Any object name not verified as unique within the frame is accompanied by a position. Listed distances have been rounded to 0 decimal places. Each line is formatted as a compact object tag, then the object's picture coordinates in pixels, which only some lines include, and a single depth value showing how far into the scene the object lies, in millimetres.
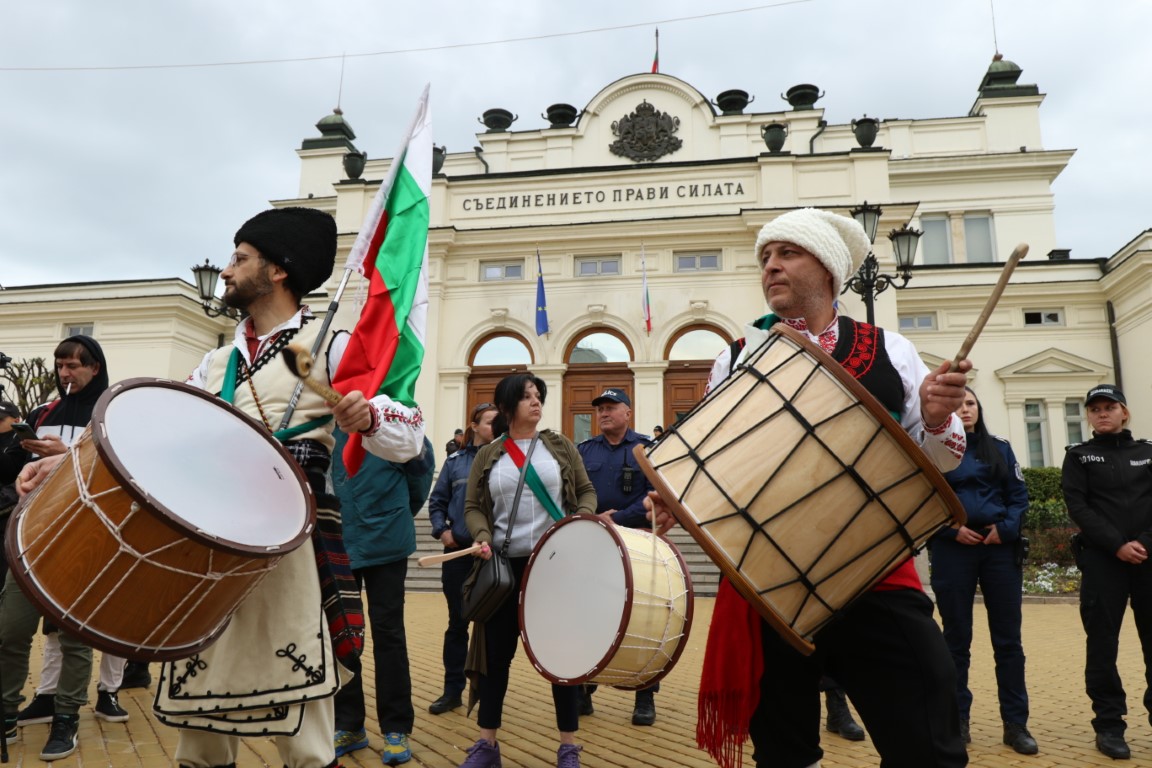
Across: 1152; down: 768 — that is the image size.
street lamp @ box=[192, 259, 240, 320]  15728
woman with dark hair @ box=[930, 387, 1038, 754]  4984
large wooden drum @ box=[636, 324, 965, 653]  2193
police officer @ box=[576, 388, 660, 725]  6168
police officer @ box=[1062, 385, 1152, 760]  4891
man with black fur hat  2525
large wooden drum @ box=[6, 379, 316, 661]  2070
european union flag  20547
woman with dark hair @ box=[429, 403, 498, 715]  5911
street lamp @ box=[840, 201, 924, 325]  11969
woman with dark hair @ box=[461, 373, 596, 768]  4355
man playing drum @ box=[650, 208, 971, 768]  2338
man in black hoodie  4453
